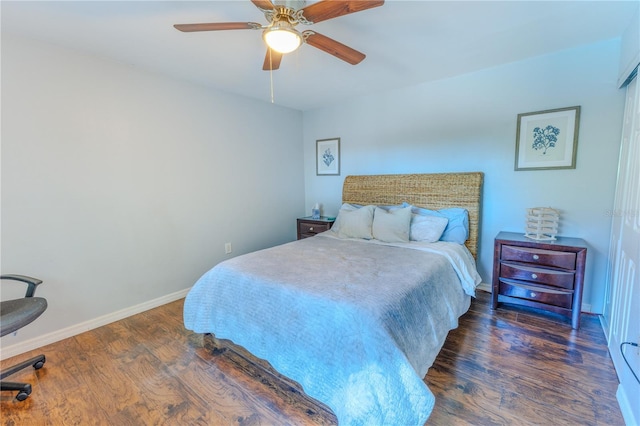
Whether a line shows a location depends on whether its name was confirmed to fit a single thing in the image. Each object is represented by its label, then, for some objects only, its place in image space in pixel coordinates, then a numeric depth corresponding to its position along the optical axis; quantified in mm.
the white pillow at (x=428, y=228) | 2814
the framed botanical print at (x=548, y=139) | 2492
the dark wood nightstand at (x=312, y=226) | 3773
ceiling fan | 1404
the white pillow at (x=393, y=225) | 2850
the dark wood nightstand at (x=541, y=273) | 2287
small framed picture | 4086
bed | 1312
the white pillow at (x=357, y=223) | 3059
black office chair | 1656
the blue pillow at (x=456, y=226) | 2834
